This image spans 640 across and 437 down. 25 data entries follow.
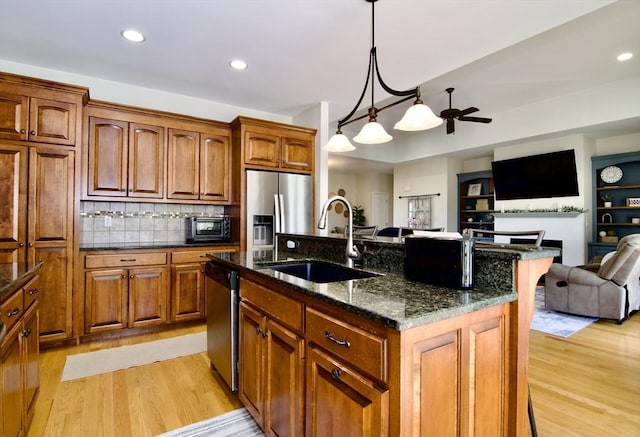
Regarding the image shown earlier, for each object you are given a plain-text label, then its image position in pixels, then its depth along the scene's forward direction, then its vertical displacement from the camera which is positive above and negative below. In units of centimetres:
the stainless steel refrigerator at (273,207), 399 +17
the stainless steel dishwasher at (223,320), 202 -66
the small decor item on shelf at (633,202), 533 +31
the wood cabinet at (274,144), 398 +98
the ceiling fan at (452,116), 446 +148
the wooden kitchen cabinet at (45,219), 279 +2
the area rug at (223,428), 183 -119
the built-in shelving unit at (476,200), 736 +47
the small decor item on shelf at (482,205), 740 +36
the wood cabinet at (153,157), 336 +72
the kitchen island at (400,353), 99 -47
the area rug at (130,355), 261 -118
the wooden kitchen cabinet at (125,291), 313 -70
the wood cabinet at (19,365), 134 -68
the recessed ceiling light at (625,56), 374 +190
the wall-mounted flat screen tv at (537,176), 556 +81
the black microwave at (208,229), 391 -10
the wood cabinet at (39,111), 281 +98
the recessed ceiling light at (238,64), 328 +160
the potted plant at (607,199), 559 +37
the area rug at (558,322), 349 -117
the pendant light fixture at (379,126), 213 +67
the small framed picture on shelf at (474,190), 754 +72
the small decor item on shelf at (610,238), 553 -29
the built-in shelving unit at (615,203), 537 +30
